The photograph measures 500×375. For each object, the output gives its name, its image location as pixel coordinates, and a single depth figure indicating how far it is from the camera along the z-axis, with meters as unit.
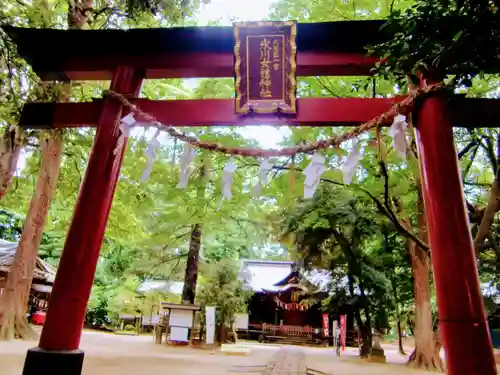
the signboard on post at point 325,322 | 18.78
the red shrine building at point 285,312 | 21.11
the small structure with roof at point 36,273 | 15.02
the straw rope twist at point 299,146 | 4.26
